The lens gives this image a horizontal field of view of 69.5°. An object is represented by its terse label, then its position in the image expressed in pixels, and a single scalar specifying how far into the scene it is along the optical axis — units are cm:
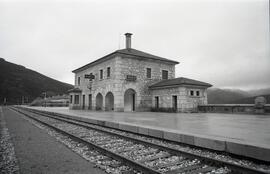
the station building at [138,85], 2095
